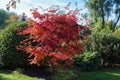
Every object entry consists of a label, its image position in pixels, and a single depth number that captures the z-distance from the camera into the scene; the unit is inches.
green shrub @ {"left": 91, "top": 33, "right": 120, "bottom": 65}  287.0
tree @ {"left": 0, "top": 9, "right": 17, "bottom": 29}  1251.4
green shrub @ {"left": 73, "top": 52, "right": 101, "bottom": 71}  237.3
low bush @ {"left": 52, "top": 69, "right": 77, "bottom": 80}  176.8
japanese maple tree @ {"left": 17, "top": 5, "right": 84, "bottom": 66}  166.6
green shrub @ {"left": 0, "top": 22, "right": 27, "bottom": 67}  191.8
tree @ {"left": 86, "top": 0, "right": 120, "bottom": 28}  518.7
